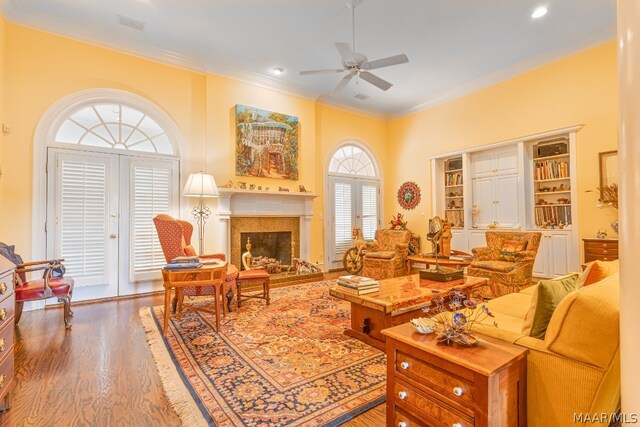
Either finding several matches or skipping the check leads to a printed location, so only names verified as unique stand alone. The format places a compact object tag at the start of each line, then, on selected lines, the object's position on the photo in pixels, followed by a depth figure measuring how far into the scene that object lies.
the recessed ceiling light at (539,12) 3.83
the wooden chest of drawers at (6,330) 1.65
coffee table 2.55
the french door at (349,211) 6.78
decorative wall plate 7.10
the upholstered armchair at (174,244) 3.32
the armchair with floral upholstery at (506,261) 4.00
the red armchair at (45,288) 2.90
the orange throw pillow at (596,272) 1.67
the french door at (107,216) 4.03
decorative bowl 1.49
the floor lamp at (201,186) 4.40
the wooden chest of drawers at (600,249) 4.07
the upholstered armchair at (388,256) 5.26
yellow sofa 1.22
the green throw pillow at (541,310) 1.45
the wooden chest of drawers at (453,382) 1.18
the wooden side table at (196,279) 2.87
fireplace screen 5.62
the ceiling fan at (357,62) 3.57
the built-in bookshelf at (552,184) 5.00
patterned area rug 1.75
